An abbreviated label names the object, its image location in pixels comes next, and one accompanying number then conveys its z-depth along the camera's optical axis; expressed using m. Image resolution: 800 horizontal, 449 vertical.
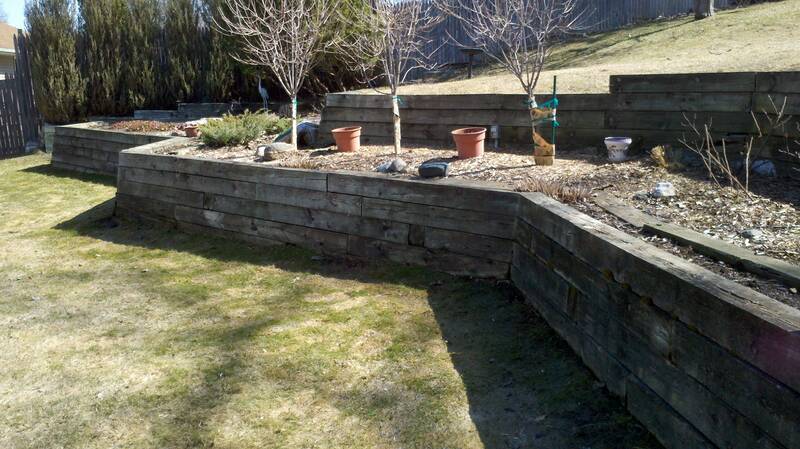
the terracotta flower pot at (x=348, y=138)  7.36
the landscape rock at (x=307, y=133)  8.20
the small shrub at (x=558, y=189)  4.66
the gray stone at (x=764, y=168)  5.08
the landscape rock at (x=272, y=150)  7.18
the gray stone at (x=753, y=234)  3.70
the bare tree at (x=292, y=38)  7.81
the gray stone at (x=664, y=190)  4.74
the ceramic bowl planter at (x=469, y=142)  6.43
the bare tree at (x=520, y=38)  6.00
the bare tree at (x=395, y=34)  6.73
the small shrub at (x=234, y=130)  8.34
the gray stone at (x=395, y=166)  5.99
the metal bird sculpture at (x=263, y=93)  11.55
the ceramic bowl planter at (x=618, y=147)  5.86
